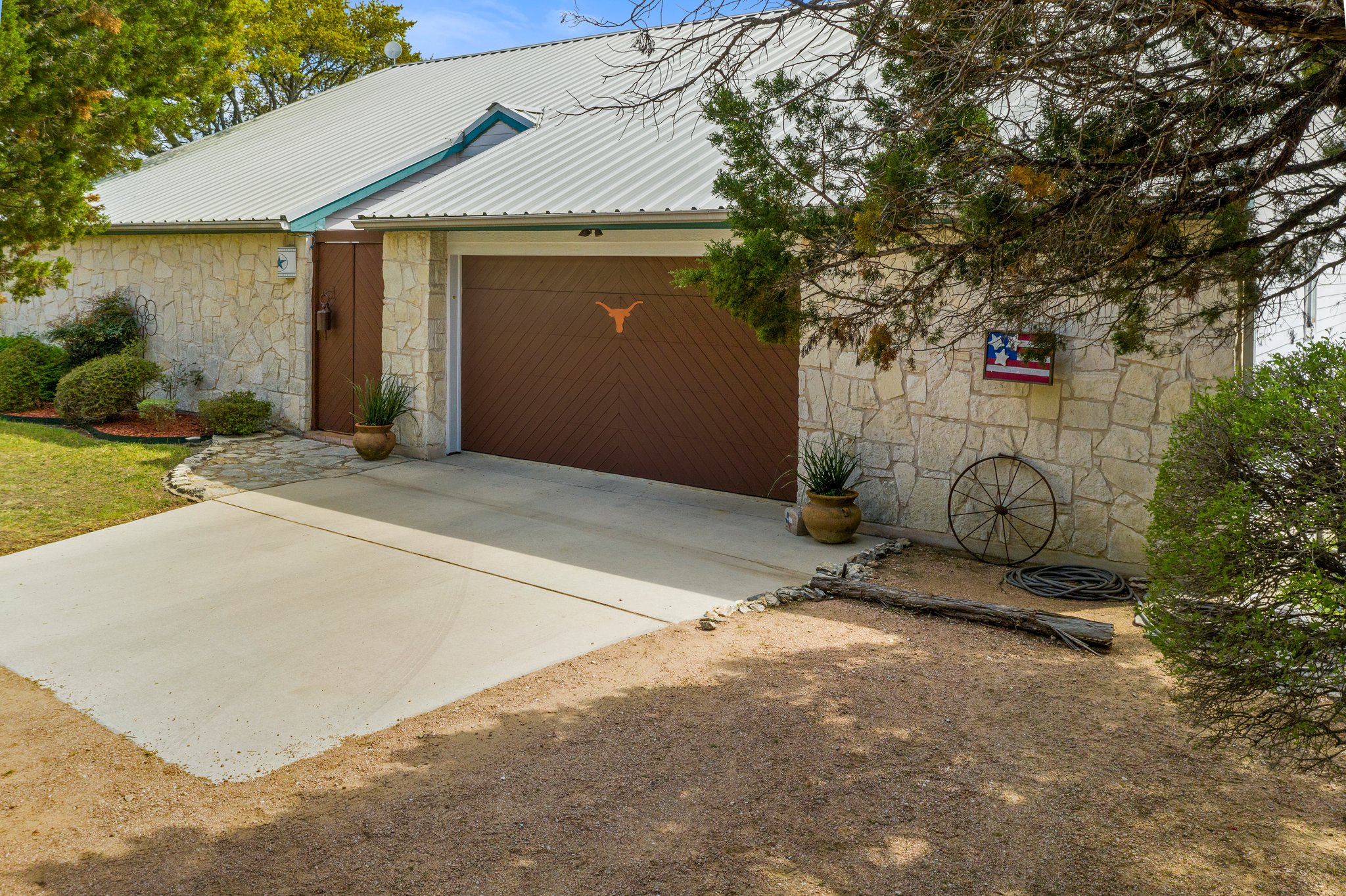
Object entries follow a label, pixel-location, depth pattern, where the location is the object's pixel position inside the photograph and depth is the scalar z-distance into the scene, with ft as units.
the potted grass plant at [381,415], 39.96
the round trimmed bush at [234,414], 44.83
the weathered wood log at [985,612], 21.13
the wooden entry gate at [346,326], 43.29
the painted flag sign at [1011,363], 25.82
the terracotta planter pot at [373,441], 39.93
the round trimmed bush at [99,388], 46.50
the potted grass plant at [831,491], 28.04
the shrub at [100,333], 51.67
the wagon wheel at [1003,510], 26.71
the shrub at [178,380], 50.34
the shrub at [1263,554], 11.65
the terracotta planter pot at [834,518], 27.99
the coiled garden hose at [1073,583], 24.38
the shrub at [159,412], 45.65
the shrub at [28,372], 50.44
